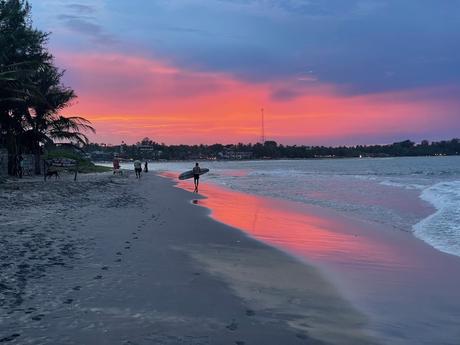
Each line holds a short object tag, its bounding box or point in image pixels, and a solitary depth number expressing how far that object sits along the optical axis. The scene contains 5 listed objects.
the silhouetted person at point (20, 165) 35.27
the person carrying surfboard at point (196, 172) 31.48
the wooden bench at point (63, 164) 44.46
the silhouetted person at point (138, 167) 48.75
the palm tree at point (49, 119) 38.34
